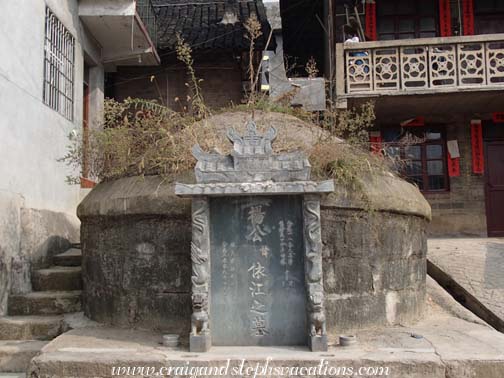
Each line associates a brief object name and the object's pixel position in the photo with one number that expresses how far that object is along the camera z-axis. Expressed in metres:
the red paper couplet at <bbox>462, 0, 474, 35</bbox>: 12.30
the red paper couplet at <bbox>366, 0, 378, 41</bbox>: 12.46
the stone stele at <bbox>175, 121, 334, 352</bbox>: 4.50
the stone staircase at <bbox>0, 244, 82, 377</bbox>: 5.18
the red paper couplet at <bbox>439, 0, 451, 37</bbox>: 12.36
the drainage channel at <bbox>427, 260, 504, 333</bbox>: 5.97
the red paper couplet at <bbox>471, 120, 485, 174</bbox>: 12.07
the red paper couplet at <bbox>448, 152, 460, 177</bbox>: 12.09
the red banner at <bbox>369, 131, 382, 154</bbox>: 12.31
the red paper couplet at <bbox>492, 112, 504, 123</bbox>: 12.14
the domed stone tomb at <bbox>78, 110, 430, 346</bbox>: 5.14
